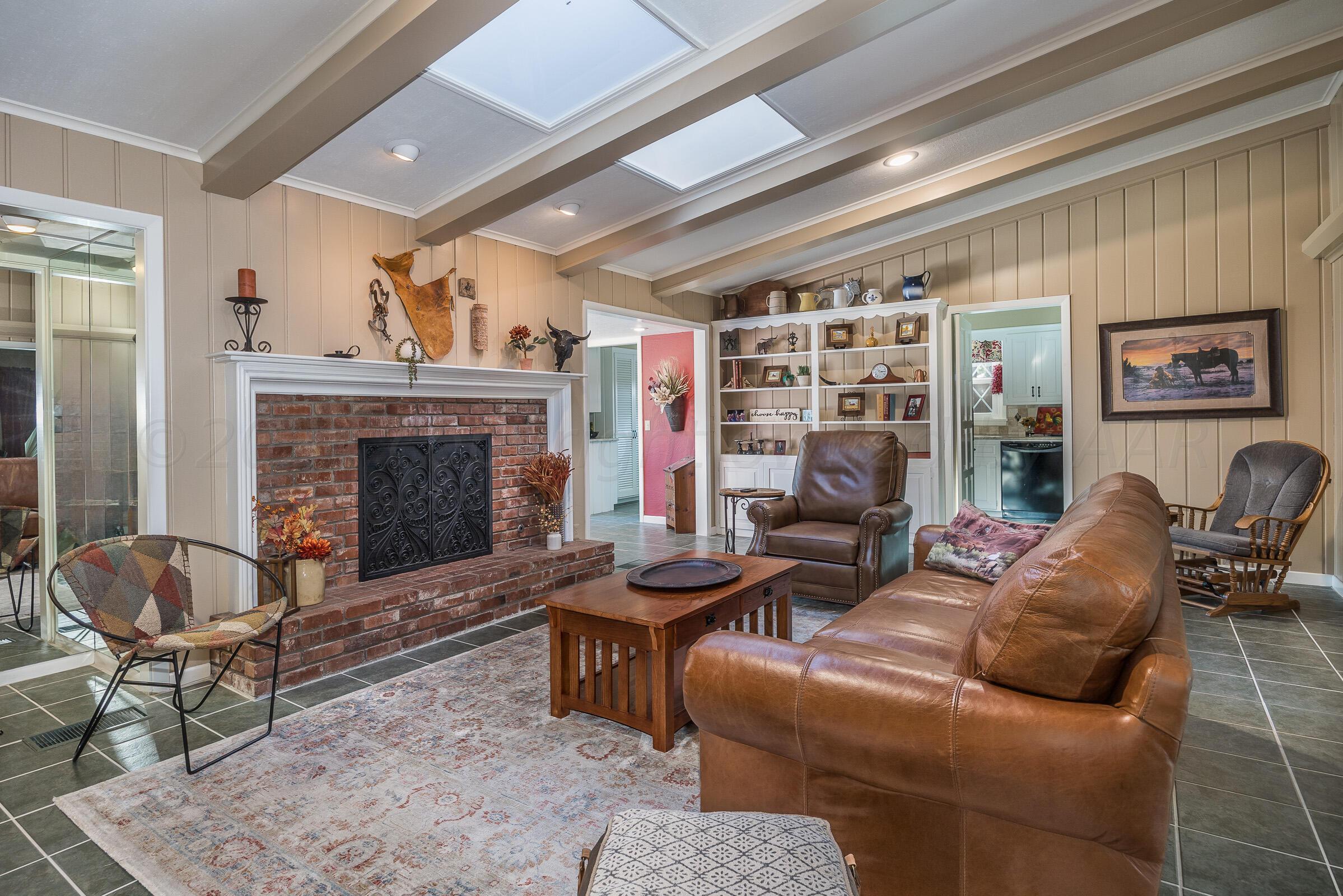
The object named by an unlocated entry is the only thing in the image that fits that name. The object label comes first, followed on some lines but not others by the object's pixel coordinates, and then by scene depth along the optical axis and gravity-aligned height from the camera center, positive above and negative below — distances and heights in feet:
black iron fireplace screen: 12.85 -1.01
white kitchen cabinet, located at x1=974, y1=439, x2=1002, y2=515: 25.81 -1.23
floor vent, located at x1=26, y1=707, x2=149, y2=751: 8.41 -3.47
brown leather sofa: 3.93 -1.82
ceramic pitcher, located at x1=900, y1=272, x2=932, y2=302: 19.21 +4.43
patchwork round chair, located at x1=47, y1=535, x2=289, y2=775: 7.69 -1.88
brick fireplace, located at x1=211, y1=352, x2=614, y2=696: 10.75 -0.58
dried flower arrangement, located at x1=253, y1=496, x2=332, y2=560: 10.61 -1.25
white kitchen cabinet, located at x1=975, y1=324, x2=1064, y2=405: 26.05 +3.02
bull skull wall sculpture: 16.34 +2.53
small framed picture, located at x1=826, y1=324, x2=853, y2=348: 20.61 +3.30
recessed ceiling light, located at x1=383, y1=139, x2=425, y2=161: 10.90 +4.83
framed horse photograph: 15.69 +1.77
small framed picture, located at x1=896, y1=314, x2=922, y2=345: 19.38 +3.22
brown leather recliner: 13.15 -1.51
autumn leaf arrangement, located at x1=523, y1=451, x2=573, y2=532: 15.75 -0.73
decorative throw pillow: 9.72 -1.46
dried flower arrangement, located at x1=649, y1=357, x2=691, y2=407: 24.17 +2.29
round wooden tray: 9.13 -1.77
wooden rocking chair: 12.94 -1.80
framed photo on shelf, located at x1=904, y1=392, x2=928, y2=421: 19.61 +1.10
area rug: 5.87 -3.52
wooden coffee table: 7.96 -2.29
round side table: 17.39 -1.30
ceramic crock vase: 10.73 -2.03
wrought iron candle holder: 10.82 +2.24
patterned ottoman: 3.31 -2.09
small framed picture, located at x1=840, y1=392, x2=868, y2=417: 20.56 +1.23
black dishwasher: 24.06 -1.31
